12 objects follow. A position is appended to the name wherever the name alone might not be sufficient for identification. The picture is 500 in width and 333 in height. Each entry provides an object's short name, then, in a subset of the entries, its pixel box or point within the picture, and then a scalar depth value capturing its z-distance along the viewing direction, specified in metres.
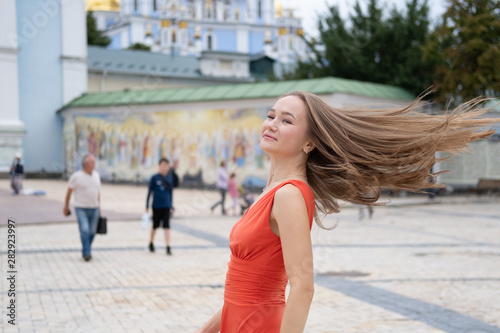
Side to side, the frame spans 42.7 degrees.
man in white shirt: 10.23
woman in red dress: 2.24
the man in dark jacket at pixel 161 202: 11.09
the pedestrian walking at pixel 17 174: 24.33
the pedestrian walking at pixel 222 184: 19.67
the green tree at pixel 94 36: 63.78
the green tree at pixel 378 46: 33.31
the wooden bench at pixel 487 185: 27.42
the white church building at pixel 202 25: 90.31
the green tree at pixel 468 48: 26.74
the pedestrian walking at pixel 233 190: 19.52
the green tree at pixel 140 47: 72.09
